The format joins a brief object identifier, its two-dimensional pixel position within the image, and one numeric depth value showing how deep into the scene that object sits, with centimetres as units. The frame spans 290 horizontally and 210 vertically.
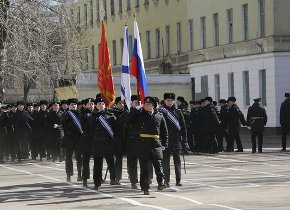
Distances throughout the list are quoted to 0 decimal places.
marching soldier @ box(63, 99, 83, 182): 2380
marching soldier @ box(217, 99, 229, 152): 3588
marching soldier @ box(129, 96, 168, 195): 2006
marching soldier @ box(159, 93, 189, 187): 2123
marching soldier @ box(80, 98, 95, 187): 2216
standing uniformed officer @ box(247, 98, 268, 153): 3428
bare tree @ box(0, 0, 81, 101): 3641
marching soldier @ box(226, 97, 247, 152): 3575
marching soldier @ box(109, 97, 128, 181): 2158
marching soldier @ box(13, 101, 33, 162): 3503
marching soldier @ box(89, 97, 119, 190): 2125
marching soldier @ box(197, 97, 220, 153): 3484
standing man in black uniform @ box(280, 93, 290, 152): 3419
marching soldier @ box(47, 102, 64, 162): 3338
